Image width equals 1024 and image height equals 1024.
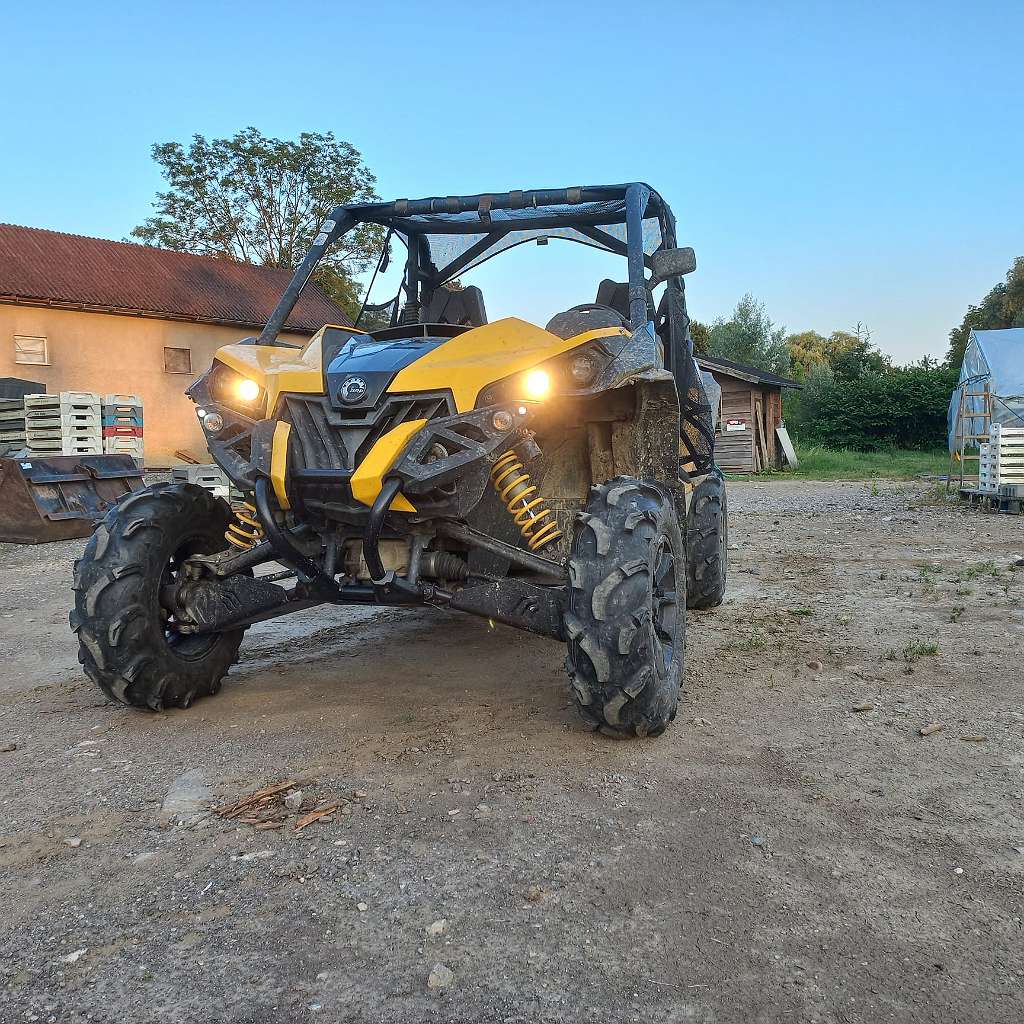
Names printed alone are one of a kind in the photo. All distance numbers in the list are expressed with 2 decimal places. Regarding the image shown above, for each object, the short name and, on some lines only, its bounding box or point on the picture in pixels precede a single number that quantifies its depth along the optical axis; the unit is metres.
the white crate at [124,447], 13.45
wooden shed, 28.27
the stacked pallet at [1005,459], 13.83
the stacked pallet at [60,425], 12.58
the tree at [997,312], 46.56
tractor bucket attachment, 10.53
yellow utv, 3.35
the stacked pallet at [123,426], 13.42
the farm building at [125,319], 21.00
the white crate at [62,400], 12.55
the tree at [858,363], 40.75
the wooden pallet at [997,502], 13.62
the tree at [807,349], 61.93
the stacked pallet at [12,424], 12.86
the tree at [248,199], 34.28
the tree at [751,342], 44.19
